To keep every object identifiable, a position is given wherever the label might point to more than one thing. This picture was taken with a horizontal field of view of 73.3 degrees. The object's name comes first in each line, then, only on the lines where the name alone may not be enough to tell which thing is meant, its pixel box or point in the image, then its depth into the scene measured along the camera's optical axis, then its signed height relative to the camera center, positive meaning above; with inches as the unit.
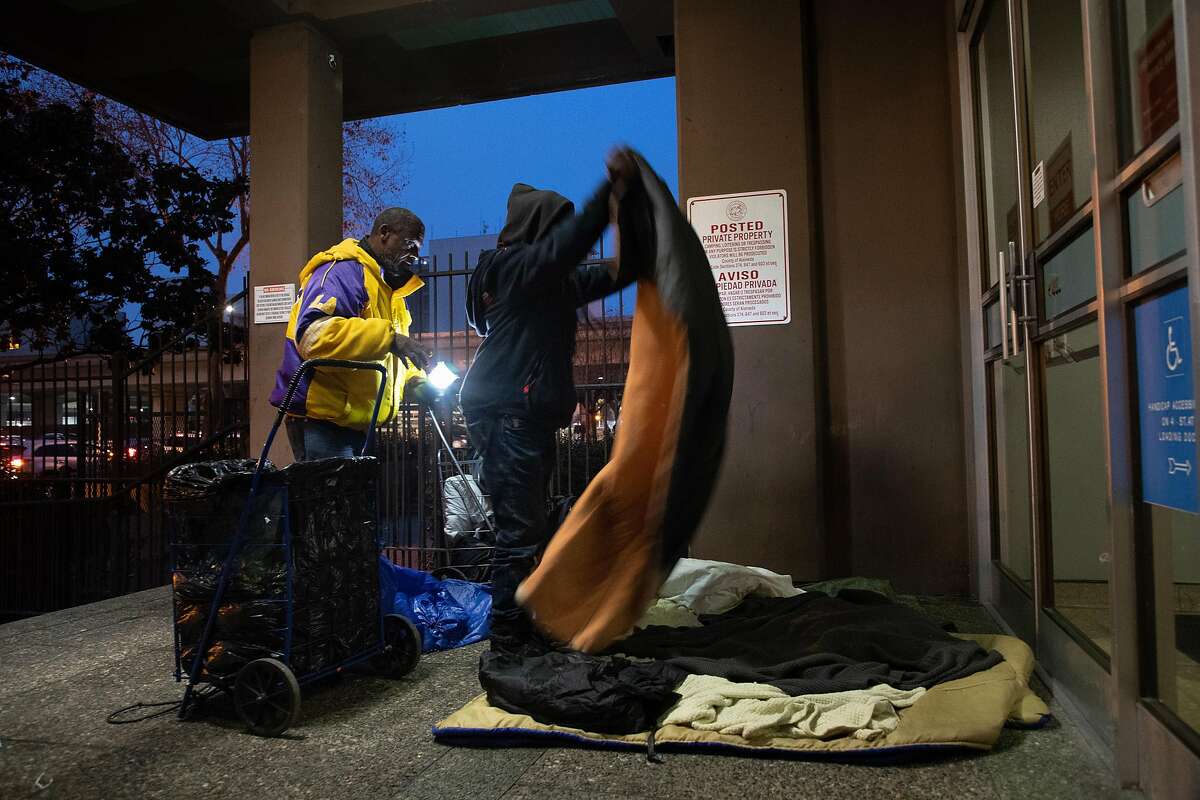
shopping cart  111.5 -22.8
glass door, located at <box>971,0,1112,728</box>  110.3 +10.0
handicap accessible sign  70.3 +0.5
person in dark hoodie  131.4 +5.8
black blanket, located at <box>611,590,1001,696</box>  113.8 -36.3
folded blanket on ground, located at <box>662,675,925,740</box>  97.7 -37.3
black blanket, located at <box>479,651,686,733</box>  101.8 -35.1
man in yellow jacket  141.3 +16.3
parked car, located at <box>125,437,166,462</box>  314.5 -7.3
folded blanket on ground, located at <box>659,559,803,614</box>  161.0 -34.3
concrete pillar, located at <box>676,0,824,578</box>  186.2 +40.4
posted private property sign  189.3 +39.7
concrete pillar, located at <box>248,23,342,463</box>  241.1 +78.1
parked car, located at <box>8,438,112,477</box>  315.3 -10.2
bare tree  467.8 +175.0
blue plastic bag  155.0 -36.5
